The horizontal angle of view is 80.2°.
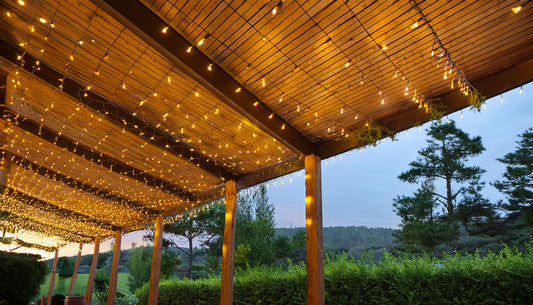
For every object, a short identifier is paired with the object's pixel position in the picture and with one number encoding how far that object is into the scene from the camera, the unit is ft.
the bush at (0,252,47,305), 24.95
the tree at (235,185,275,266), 41.78
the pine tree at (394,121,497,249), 34.71
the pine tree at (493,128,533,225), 32.24
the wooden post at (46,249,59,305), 45.47
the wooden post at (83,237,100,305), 38.83
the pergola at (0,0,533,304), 9.37
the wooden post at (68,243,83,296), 46.15
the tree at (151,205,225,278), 64.69
